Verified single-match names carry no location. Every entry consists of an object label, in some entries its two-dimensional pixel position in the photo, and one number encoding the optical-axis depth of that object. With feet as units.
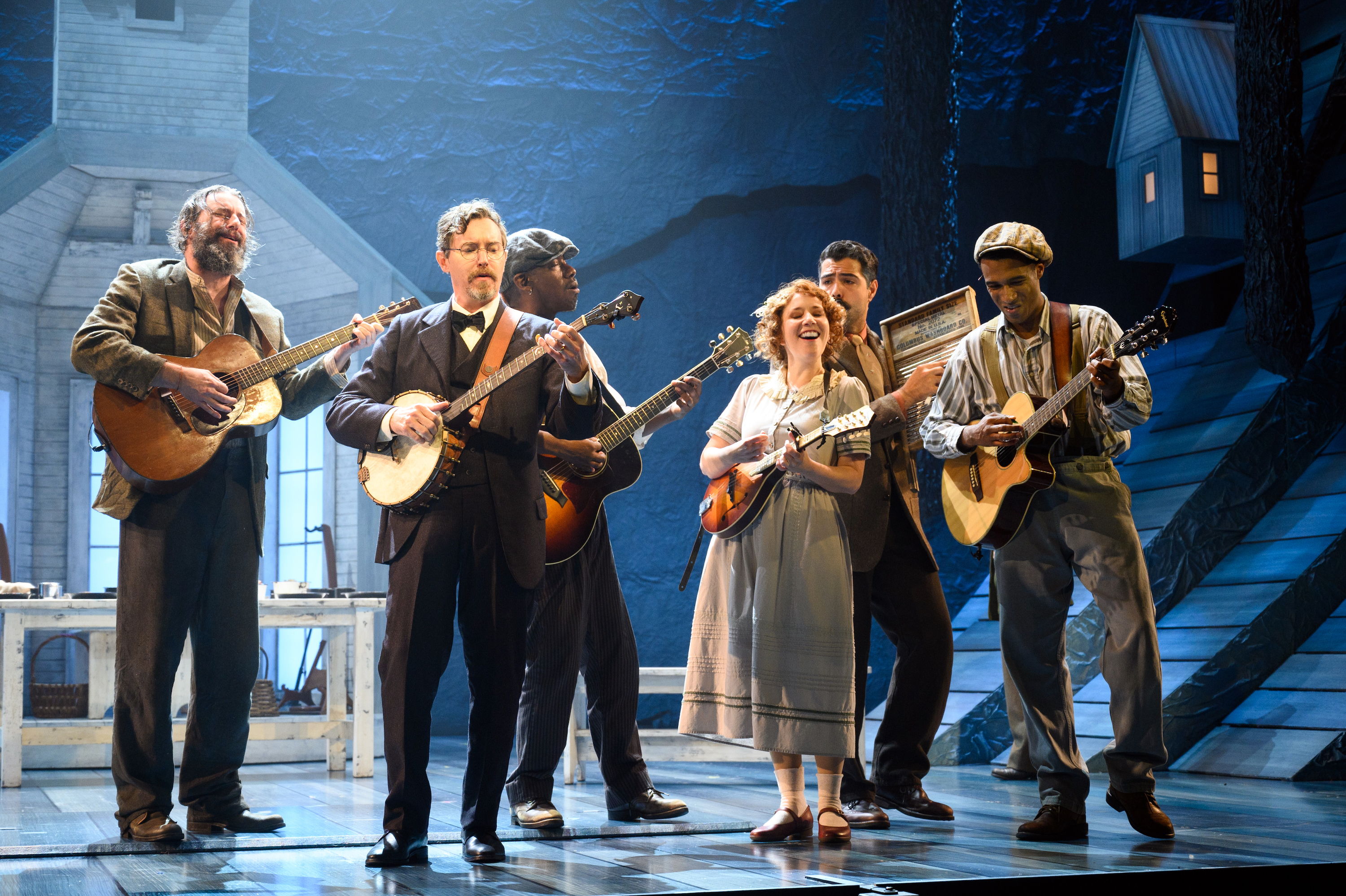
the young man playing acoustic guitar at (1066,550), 10.51
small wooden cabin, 30.89
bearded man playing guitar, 11.05
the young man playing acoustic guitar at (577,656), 12.10
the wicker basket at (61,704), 22.39
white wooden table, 16.29
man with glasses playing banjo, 9.54
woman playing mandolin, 10.18
